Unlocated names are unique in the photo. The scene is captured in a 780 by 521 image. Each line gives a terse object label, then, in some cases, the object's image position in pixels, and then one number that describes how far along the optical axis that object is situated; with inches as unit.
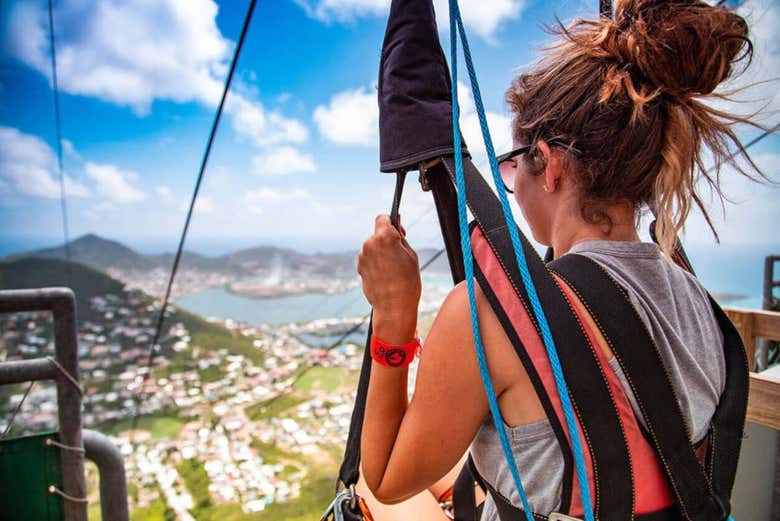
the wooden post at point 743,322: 52.1
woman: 18.9
